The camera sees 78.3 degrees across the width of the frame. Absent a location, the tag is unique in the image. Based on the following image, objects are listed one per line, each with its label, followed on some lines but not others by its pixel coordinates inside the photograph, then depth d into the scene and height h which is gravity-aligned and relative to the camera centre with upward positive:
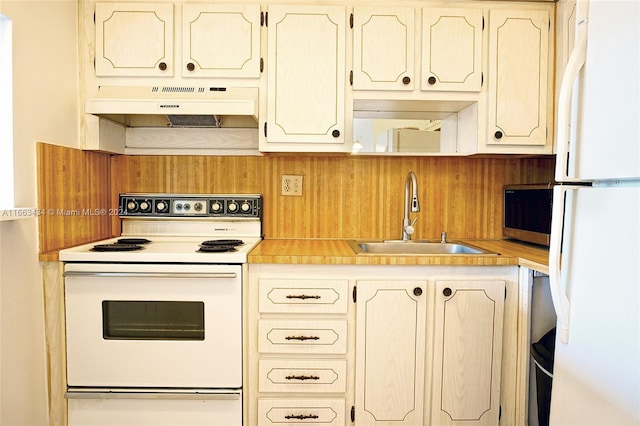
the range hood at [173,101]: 1.75 +0.39
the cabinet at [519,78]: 1.86 +0.55
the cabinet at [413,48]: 1.84 +0.68
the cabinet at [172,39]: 1.83 +0.70
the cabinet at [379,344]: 1.64 -0.64
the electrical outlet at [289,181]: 2.20 +0.05
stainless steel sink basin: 2.12 -0.30
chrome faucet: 2.04 -0.06
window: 1.42 +0.25
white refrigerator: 0.90 -0.08
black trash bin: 1.50 -0.67
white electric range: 1.60 -0.61
